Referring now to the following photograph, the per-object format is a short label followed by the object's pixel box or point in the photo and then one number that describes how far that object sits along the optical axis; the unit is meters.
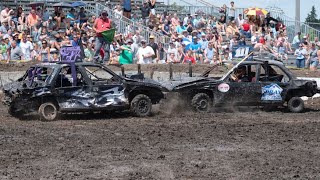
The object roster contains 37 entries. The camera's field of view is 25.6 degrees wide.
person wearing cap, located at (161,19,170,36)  30.83
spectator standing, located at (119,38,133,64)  25.81
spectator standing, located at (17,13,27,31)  27.20
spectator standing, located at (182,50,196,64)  27.41
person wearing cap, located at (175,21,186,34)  30.84
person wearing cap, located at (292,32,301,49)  32.41
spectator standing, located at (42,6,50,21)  28.69
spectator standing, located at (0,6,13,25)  27.00
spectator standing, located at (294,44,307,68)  29.66
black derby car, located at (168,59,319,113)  18.61
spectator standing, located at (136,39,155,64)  26.42
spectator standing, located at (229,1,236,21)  35.11
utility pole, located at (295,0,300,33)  31.91
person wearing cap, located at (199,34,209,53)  28.53
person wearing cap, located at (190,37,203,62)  28.19
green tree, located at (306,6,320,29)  49.48
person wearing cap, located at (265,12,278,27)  33.71
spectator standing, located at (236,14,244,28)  33.81
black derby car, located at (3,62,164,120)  16.91
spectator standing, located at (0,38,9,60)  25.30
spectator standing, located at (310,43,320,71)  29.33
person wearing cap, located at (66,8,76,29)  28.51
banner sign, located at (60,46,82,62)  17.89
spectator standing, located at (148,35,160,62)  27.06
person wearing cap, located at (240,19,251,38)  32.48
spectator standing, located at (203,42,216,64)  28.12
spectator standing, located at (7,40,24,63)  25.42
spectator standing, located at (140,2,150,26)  31.97
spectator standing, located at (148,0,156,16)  32.54
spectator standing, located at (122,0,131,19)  31.44
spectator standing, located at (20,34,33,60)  25.58
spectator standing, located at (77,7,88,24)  28.98
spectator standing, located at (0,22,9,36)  26.53
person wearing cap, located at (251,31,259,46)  30.88
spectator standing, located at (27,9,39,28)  27.33
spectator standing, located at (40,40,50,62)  25.19
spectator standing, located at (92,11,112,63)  23.83
